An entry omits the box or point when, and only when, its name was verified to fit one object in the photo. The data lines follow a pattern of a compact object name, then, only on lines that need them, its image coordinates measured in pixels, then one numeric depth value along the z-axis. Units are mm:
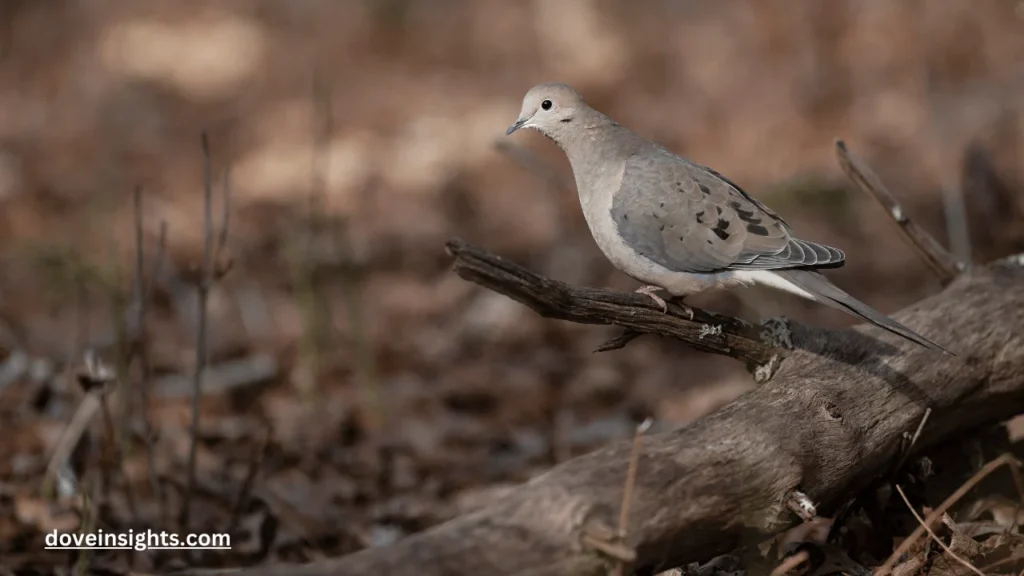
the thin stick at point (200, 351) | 6961
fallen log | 4383
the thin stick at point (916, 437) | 6133
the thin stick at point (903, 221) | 7512
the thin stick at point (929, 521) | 5305
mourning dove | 6312
